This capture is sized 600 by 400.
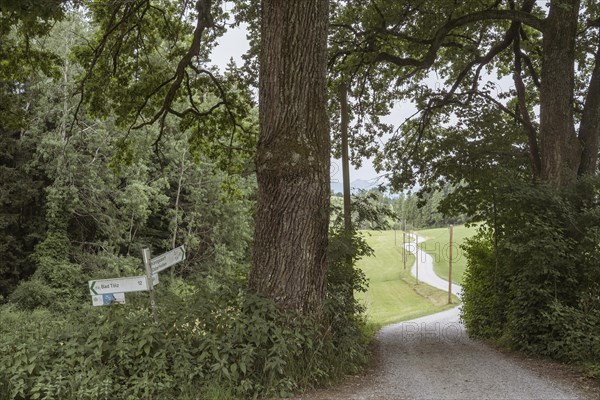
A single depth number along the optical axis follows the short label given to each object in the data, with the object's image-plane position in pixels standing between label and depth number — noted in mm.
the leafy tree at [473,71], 11039
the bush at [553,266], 8508
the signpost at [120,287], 6172
